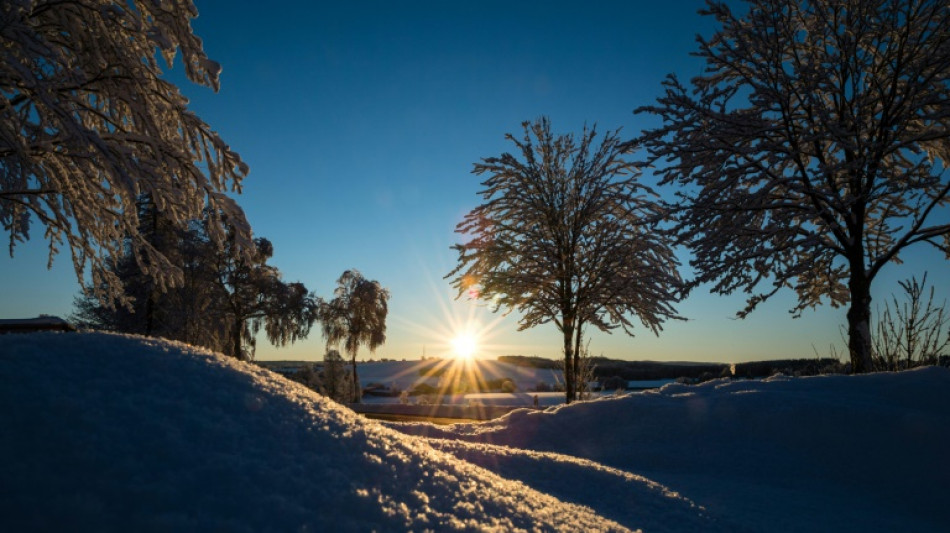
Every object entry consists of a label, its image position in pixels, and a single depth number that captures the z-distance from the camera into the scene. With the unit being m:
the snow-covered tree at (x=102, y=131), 4.79
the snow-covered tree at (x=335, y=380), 23.94
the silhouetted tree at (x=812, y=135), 8.55
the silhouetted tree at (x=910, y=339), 8.22
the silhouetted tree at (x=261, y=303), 22.48
